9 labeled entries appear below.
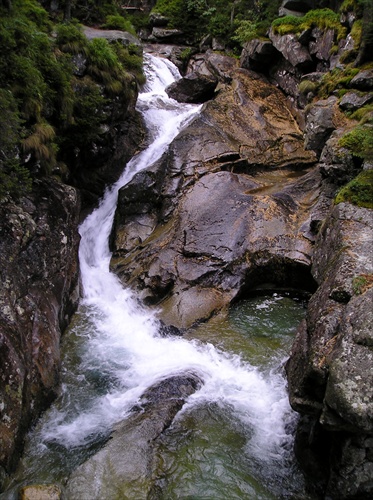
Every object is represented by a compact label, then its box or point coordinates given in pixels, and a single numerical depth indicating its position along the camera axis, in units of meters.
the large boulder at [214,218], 11.00
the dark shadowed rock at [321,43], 16.72
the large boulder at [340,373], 4.84
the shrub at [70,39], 12.07
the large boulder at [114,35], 18.81
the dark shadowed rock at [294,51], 17.69
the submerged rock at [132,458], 5.61
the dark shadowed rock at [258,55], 19.25
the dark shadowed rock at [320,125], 12.47
